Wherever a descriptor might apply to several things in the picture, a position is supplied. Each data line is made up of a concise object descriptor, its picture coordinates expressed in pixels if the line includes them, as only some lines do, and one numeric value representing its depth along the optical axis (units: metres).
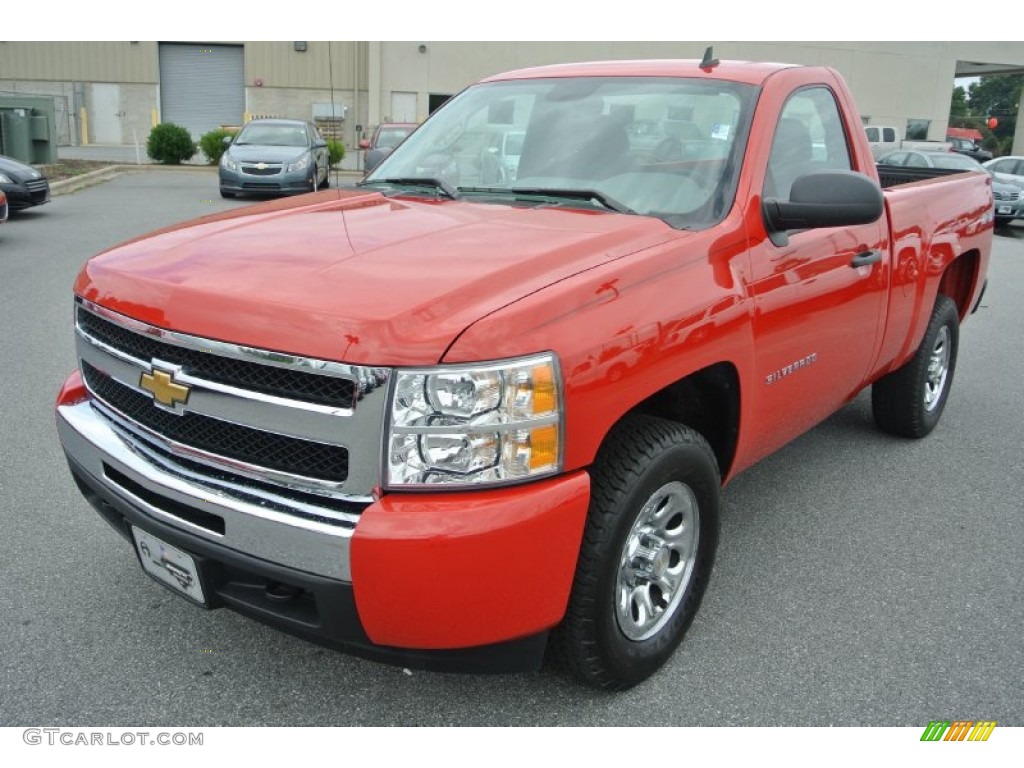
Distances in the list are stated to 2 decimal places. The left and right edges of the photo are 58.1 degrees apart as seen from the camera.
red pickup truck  2.20
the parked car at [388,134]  19.34
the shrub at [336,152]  21.76
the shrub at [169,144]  27.86
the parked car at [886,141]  25.13
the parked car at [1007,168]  18.59
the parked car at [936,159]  17.75
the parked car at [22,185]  13.20
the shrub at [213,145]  26.97
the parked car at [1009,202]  17.84
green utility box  20.36
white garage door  39.94
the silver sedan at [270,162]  17.44
